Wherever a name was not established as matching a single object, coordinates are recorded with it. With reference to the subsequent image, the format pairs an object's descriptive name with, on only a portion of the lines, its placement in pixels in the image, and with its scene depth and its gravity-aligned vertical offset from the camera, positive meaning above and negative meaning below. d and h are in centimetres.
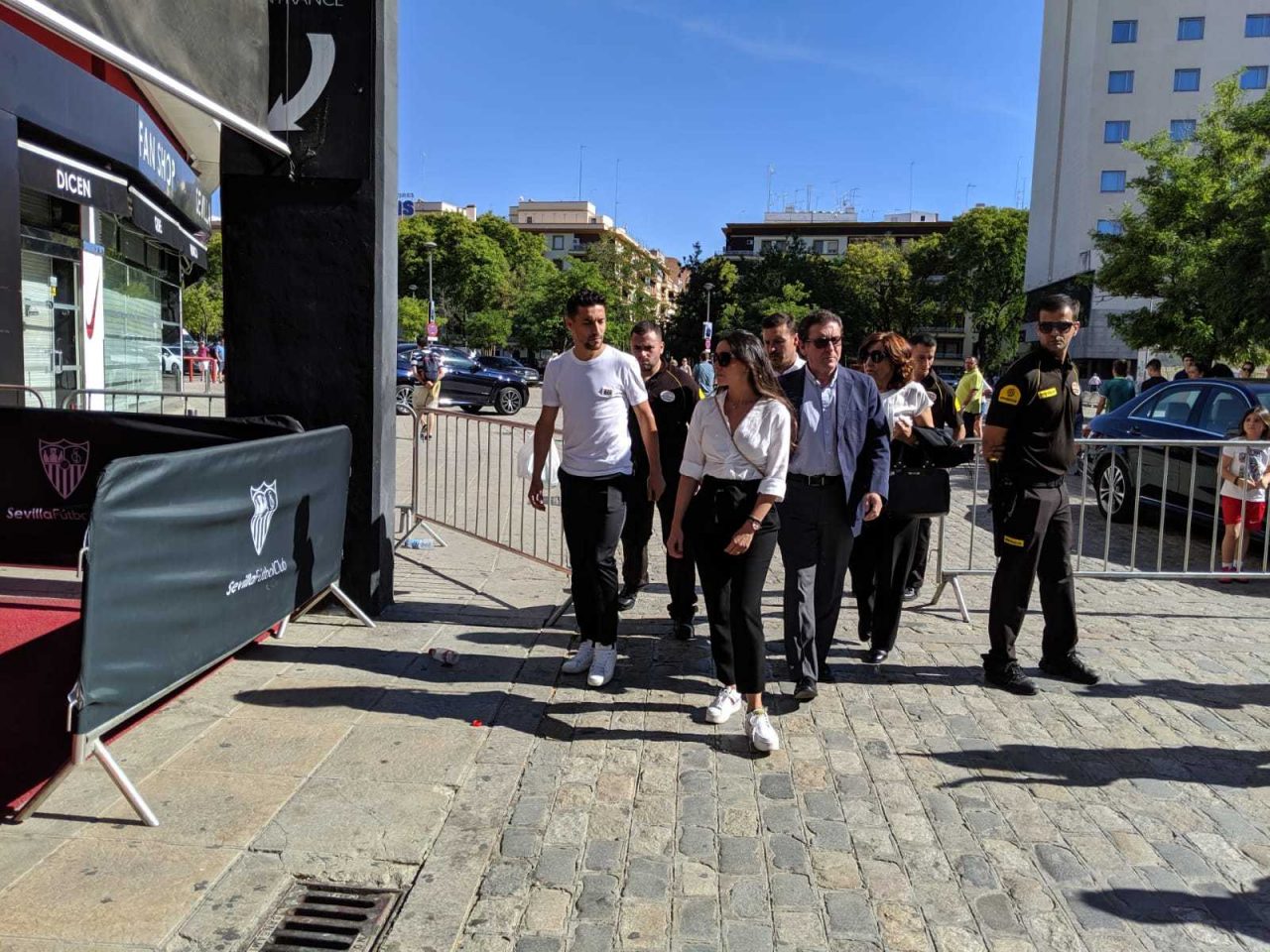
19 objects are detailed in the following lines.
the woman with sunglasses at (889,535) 547 -76
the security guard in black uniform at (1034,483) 496 -41
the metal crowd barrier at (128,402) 866 -32
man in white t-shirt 491 -33
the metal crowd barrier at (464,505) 778 -113
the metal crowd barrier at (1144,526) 711 -120
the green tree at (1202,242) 1952 +389
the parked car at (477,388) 2623 -4
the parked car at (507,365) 3558 +89
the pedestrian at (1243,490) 761 -62
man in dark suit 481 -39
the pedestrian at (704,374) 1878 +39
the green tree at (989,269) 6366 +892
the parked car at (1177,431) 905 -24
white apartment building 5131 +1787
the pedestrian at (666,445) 590 -33
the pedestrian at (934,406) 667 -3
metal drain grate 280 -161
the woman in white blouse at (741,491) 420 -42
